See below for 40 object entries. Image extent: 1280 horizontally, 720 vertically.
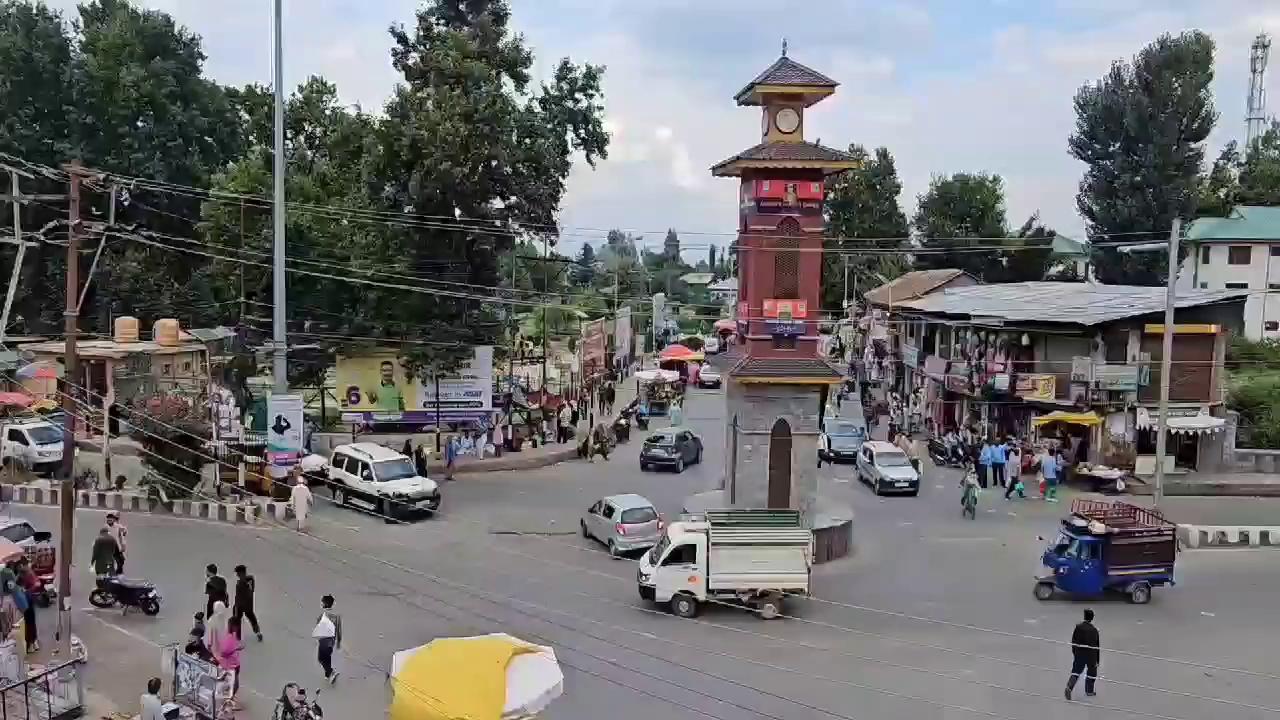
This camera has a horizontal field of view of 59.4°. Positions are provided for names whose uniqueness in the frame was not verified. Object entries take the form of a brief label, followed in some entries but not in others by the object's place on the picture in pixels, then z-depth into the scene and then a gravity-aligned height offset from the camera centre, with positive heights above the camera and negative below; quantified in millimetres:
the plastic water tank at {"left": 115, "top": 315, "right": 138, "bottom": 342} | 37312 -1056
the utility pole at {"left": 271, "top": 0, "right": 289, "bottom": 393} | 28766 +2119
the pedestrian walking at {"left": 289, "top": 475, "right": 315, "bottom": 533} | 24906 -4441
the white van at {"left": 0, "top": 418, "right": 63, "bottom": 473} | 30312 -4148
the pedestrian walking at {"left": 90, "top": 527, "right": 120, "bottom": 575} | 19359 -4449
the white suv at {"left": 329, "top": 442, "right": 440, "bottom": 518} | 27078 -4354
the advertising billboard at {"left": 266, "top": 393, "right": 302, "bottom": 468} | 26172 -2969
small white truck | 19766 -4502
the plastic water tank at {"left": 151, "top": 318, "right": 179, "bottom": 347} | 37500 -1151
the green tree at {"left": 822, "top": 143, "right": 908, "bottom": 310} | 77375 +7447
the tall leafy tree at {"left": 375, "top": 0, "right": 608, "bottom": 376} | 34500 +4699
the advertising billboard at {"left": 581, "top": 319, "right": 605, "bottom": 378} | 50500 -1727
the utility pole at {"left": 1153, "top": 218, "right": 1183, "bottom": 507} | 27141 -1126
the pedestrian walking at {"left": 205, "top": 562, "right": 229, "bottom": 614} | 17406 -4509
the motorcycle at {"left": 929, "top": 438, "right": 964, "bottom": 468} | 37788 -4569
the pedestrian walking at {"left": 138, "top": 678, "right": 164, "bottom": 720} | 13055 -4743
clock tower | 24641 +154
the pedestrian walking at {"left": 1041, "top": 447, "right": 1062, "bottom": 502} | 32125 -4301
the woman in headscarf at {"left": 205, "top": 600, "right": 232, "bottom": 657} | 15703 -4676
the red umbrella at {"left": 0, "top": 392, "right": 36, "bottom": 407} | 27619 -2662
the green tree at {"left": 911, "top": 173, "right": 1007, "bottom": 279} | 69250 +6525
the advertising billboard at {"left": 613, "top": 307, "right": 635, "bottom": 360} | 61562 -1252
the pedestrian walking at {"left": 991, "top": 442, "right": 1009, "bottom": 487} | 33500 -4152
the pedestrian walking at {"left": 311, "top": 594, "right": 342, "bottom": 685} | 15836 -4726
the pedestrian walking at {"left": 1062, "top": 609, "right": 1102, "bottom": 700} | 15891 -4662
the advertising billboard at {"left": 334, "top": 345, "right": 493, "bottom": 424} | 35812 -2616
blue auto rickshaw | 20953 -4388
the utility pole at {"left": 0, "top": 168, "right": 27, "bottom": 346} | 15847 +673
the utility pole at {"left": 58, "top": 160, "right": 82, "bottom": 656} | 16562 -2440
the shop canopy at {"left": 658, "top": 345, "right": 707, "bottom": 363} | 60719 -2256
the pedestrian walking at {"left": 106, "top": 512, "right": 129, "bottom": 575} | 20047 -4348
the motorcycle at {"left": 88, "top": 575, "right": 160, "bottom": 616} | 18781 -4989
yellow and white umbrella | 11656 -3977
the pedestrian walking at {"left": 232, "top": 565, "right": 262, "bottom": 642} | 17594 -4684
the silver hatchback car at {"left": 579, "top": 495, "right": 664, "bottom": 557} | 24094 -4605
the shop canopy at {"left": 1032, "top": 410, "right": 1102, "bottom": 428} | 34906 -2894
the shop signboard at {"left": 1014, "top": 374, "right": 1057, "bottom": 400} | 36156 -2038
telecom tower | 79188 +18599
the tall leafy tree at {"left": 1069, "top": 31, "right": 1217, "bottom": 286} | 51344 +8867
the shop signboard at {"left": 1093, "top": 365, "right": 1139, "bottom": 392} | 34969 -1585
